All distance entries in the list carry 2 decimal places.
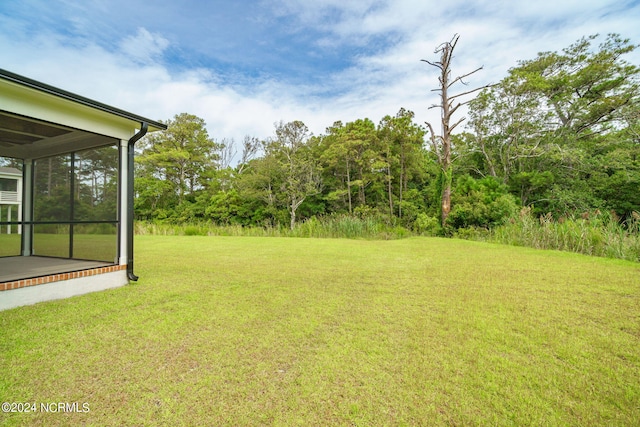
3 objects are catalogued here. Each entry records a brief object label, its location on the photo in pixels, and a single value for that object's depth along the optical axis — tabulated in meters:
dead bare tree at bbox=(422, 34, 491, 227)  10.62
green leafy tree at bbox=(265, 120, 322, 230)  13.38
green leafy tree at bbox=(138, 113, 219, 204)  17.97
